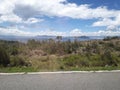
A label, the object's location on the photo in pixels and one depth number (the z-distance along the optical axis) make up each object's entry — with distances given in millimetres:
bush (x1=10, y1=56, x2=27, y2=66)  4457
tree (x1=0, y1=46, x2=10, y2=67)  4387
